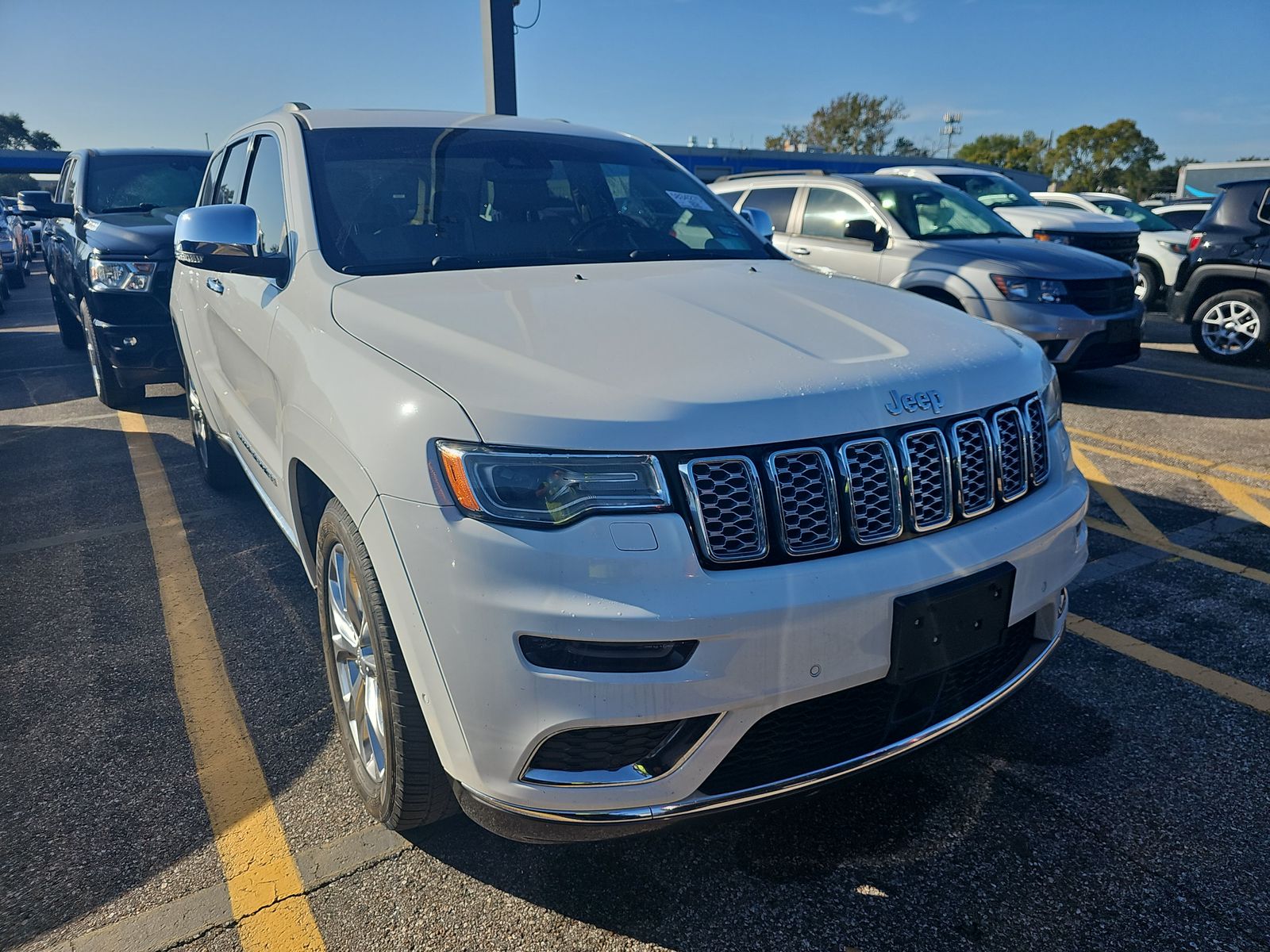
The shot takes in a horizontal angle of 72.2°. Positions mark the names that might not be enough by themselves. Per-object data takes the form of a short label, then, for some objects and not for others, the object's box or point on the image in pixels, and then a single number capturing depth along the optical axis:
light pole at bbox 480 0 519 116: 10.35
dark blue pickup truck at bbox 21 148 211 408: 6.45
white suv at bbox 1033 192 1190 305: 12.50
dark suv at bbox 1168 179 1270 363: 8.34
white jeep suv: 1.70
